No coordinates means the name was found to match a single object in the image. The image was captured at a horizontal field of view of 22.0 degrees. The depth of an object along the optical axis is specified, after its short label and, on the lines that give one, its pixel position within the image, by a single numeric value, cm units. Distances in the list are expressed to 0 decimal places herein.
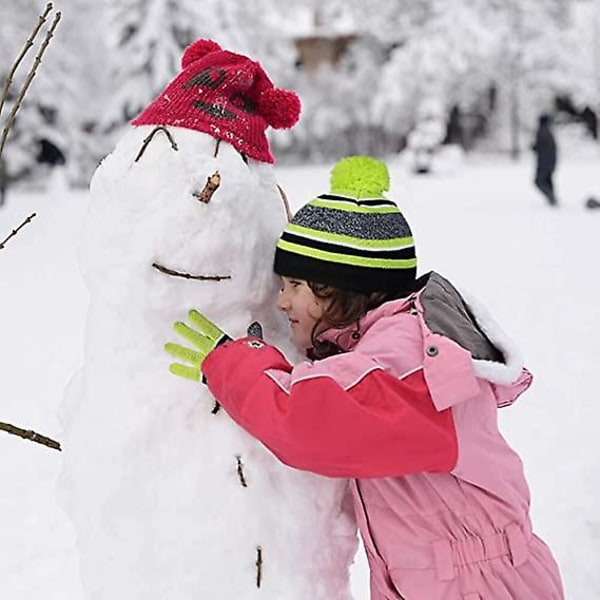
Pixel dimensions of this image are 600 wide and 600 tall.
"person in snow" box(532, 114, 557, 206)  1408
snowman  240
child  229
